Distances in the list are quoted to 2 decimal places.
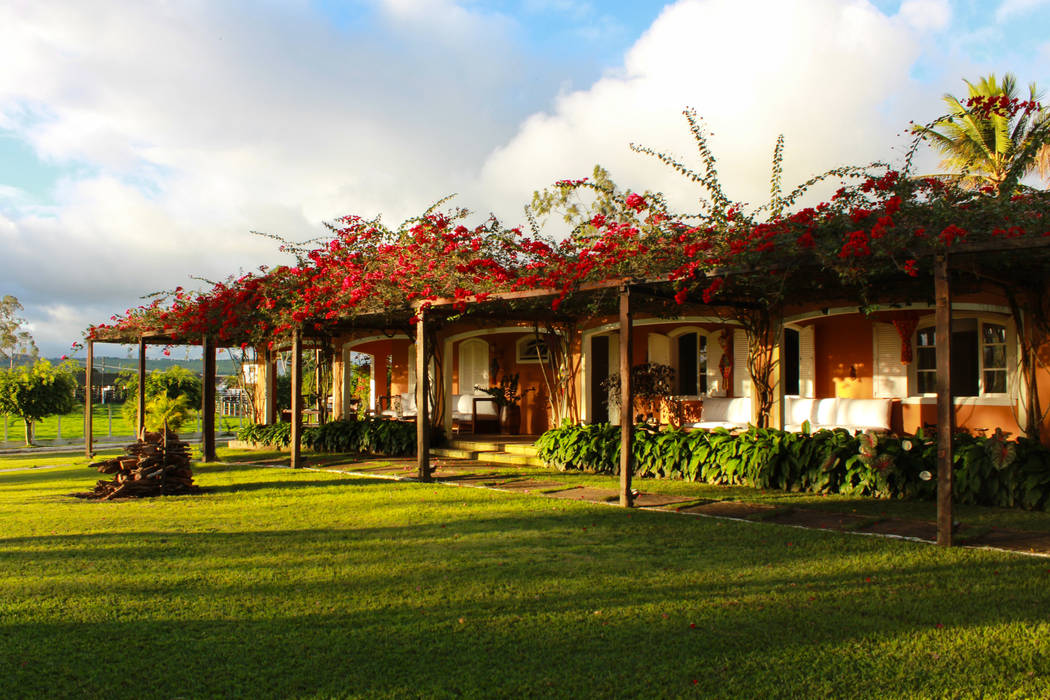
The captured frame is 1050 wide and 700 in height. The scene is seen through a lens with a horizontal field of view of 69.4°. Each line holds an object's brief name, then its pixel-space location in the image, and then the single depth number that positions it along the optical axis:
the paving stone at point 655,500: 8.01
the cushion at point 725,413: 11.29
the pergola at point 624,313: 5.88
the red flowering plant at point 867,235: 5.80
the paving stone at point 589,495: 8.45
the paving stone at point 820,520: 6.70
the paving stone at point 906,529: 6.26
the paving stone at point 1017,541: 5.72
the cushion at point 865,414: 10.39
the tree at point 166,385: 20.59
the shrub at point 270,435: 15.80
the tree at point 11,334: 30.25
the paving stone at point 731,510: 7.37
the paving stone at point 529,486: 9.37
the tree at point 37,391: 18.30
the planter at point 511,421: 16.12
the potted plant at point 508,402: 15.77
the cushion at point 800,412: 11.16
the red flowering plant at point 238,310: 12.09
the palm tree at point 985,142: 17.33
